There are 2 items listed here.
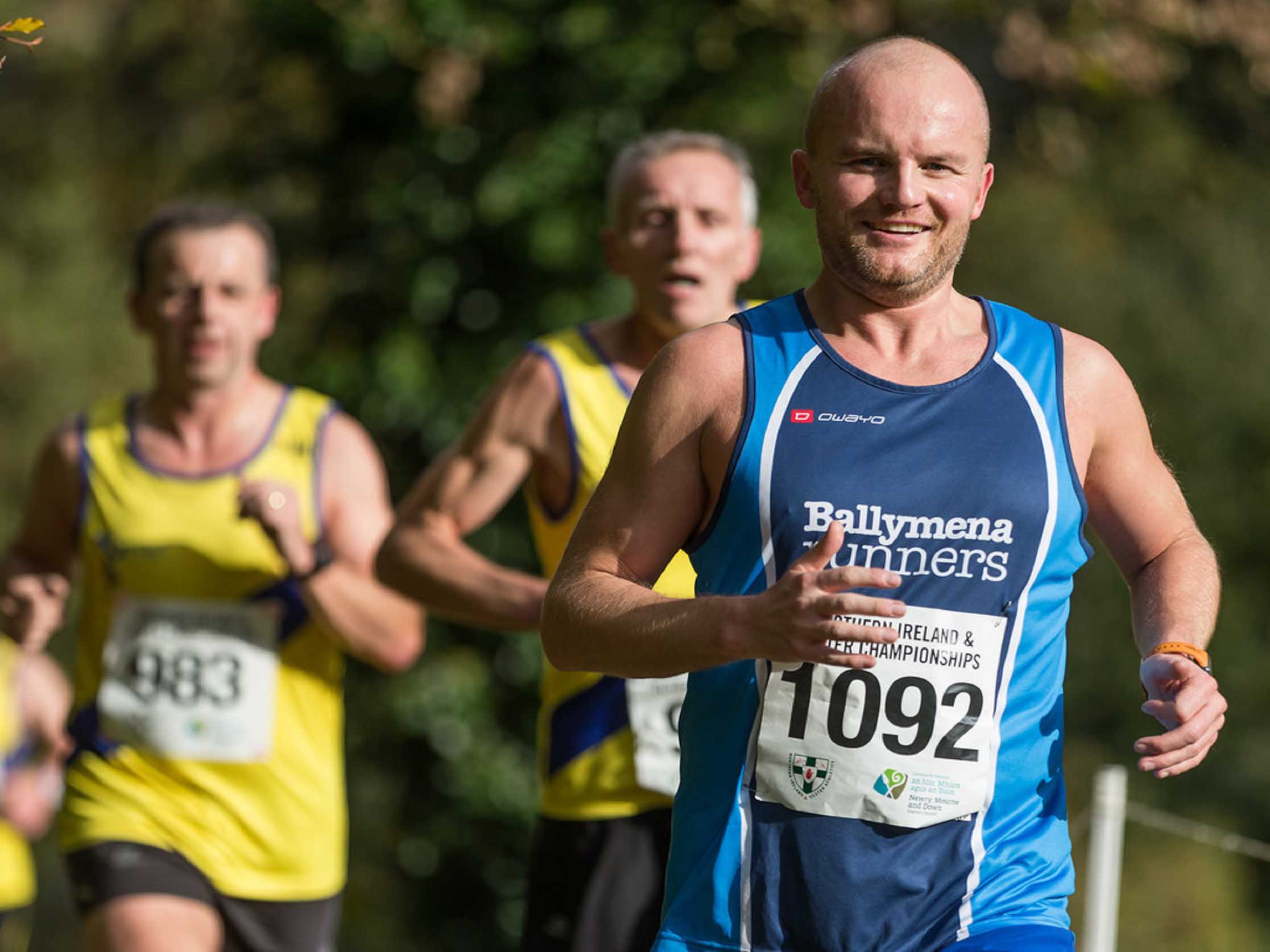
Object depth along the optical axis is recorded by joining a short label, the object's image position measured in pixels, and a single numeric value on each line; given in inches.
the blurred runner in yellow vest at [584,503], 352.8
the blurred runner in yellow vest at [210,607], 389.1
